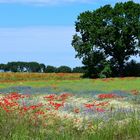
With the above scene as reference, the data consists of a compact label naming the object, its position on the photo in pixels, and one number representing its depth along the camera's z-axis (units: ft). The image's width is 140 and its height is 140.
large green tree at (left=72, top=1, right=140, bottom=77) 314.14
